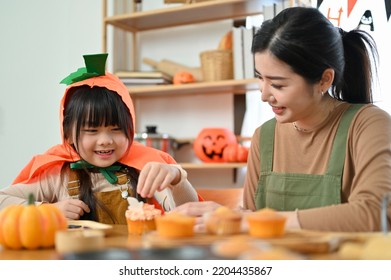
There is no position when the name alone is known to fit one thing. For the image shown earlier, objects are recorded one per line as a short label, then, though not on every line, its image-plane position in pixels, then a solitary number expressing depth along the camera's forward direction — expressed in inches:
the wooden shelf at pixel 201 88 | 163.9
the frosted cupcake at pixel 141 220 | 76.4
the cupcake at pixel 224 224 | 70.1
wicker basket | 167.2
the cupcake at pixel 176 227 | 69.0
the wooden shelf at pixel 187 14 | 166.1
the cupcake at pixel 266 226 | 68.1
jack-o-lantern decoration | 167.1
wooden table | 65.5
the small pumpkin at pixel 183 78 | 173.4
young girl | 98.2
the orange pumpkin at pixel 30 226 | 72.4
